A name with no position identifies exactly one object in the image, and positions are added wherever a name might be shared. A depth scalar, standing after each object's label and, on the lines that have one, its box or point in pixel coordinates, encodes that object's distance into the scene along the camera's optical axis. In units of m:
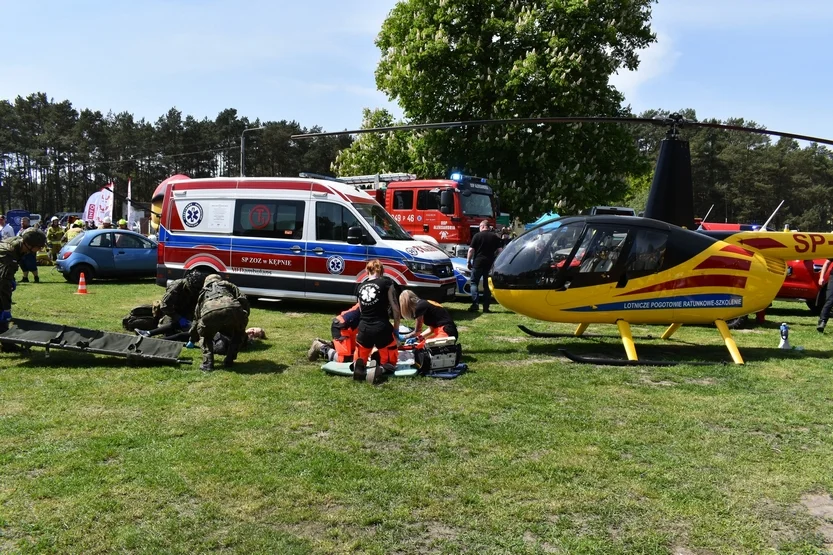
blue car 16.77
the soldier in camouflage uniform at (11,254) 7.71
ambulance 11.70
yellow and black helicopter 8.47
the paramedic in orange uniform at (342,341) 7.68
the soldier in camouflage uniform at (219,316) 7.12
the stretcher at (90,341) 7.20
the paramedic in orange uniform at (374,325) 7.11
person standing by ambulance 12.87
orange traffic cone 14.50
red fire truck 17.67
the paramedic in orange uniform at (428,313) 8.12
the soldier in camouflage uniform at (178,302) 9.09
